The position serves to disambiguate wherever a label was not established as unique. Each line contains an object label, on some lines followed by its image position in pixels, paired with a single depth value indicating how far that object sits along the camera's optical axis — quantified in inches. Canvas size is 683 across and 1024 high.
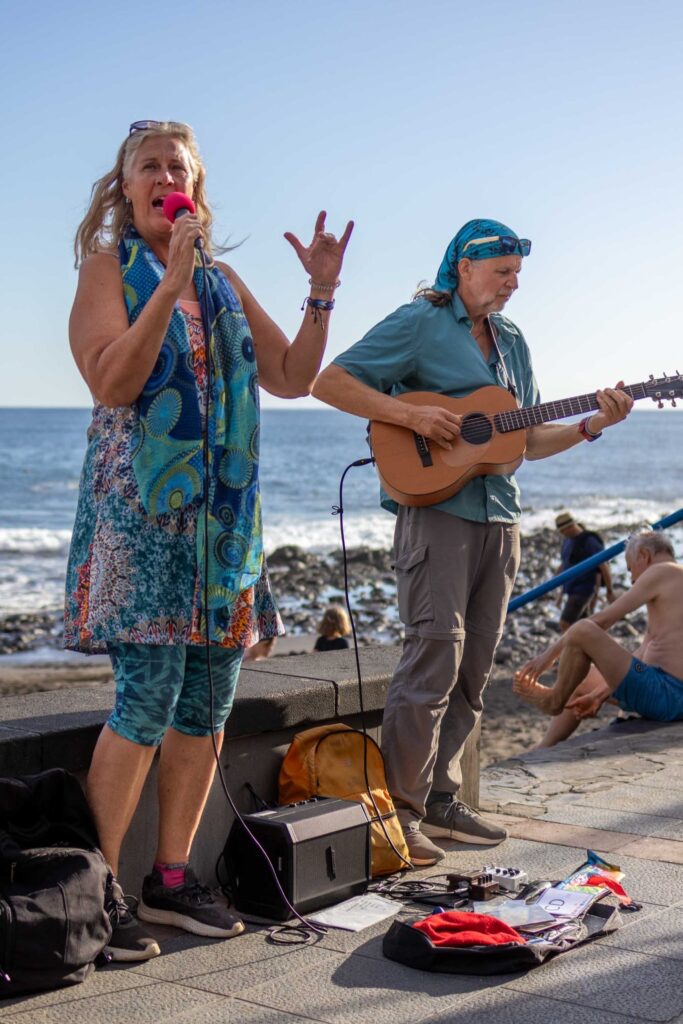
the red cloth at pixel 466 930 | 129.3
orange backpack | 160.4
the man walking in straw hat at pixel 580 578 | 479.2
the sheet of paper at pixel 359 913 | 143.3
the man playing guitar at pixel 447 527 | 168.1
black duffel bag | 116.9
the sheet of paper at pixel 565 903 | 139.8
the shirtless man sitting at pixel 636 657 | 276.8
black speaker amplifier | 144.3
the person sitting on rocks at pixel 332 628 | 373.6
